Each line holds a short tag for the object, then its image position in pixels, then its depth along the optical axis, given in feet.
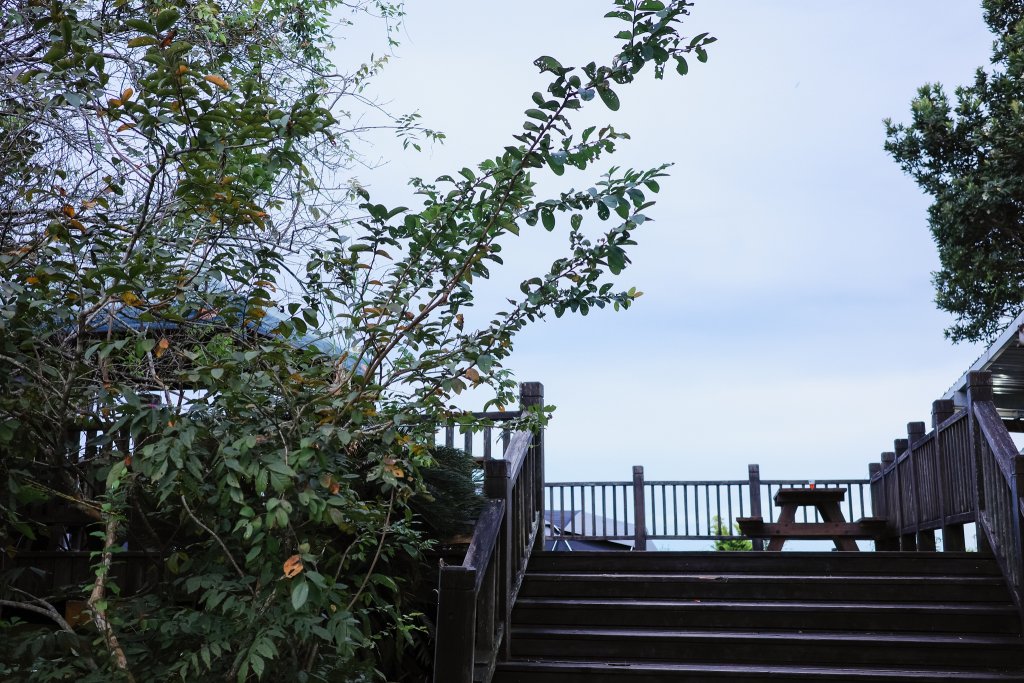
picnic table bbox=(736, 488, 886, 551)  31.01
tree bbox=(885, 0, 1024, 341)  42.70
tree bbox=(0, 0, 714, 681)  9.55
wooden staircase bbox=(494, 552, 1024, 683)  16.38
